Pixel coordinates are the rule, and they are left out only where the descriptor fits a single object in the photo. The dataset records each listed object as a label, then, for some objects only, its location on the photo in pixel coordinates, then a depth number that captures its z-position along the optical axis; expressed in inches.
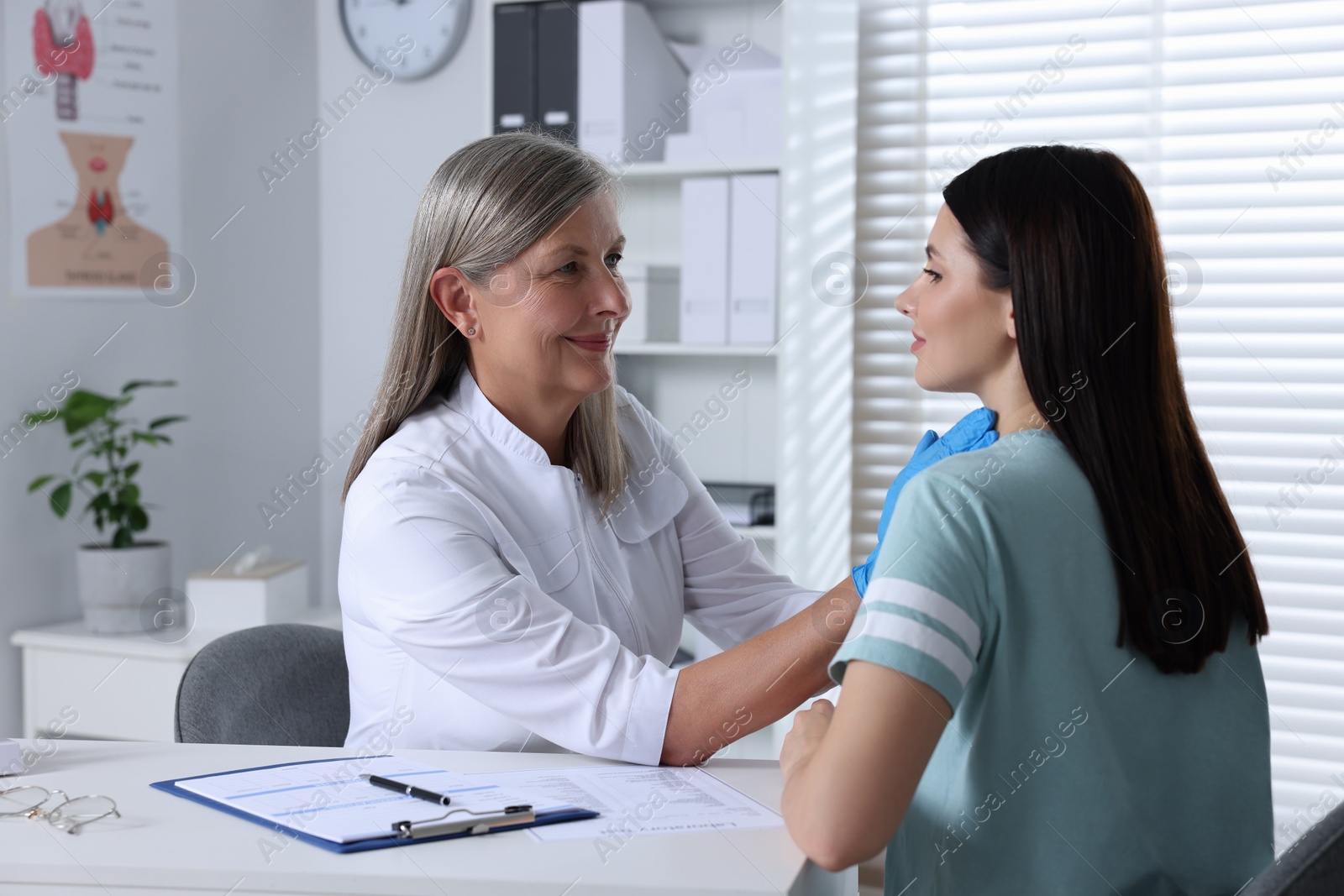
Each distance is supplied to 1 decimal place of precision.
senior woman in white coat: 49.4
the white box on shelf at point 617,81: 101.6
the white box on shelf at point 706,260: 101.8
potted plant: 99.8
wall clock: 123.9
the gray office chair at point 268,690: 56.5
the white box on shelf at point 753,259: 100.7
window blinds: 95.8
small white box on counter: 102.7
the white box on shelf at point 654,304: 105.8
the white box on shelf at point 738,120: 102.3
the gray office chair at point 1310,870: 32.8
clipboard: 37.6
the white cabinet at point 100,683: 96.0
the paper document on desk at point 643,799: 40.1
